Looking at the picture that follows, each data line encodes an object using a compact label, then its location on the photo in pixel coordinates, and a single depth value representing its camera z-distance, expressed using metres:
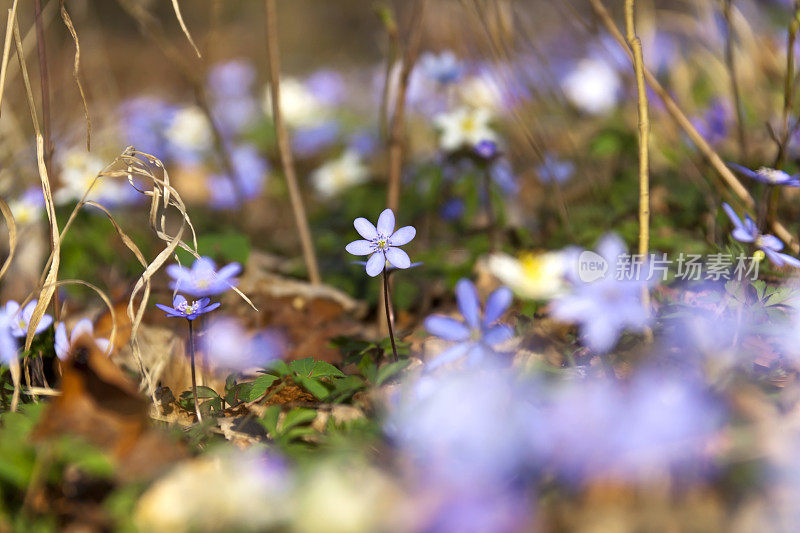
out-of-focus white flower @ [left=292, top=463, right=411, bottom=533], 0.76
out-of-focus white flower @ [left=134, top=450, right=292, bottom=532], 0.77
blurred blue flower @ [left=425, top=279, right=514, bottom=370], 0.82
